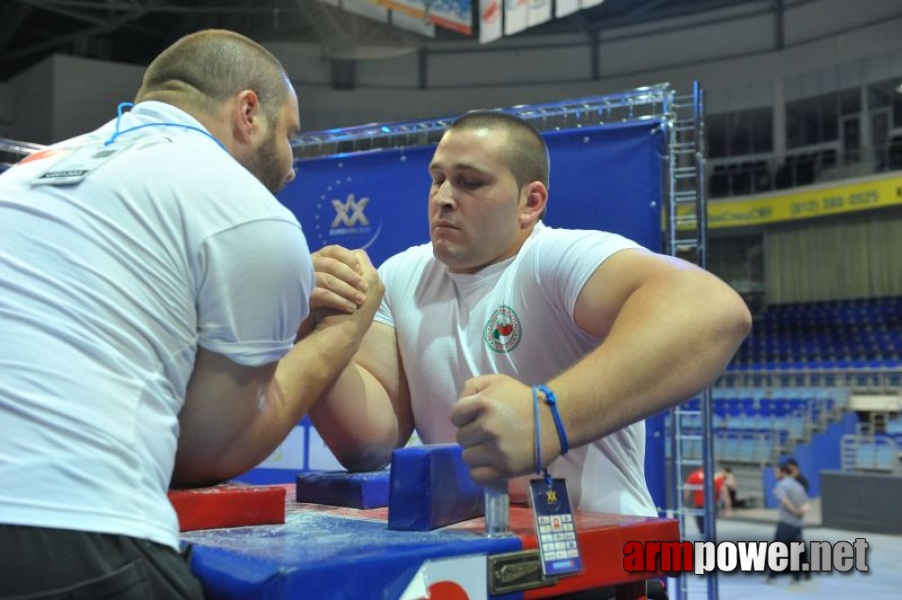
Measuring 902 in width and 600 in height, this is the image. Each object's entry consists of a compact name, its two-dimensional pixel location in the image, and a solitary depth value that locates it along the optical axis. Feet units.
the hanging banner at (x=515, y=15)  28.43
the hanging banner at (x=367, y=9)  30.53
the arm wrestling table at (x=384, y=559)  2.74
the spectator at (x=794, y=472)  27.99
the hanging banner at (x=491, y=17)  29.64
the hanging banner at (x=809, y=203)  53.01
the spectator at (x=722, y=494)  34.37
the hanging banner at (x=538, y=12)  27.71
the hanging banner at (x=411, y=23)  31.89
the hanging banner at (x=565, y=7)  27.25
